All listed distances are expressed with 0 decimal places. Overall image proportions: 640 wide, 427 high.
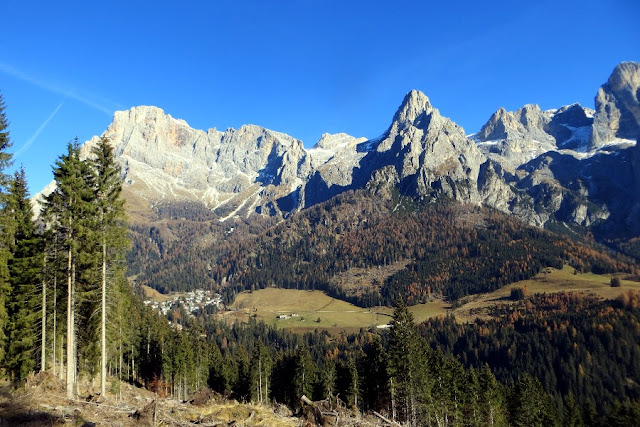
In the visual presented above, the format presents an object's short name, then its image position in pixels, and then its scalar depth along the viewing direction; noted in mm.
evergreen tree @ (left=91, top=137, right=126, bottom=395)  28219
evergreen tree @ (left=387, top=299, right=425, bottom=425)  52062
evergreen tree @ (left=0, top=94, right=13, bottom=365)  27469
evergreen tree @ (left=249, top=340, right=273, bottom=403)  80812
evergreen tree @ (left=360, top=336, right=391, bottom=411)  58031
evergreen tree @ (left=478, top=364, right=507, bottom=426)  64938
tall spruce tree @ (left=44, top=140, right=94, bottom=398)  27156
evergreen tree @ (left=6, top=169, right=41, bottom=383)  31375
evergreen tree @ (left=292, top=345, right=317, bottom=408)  77750
